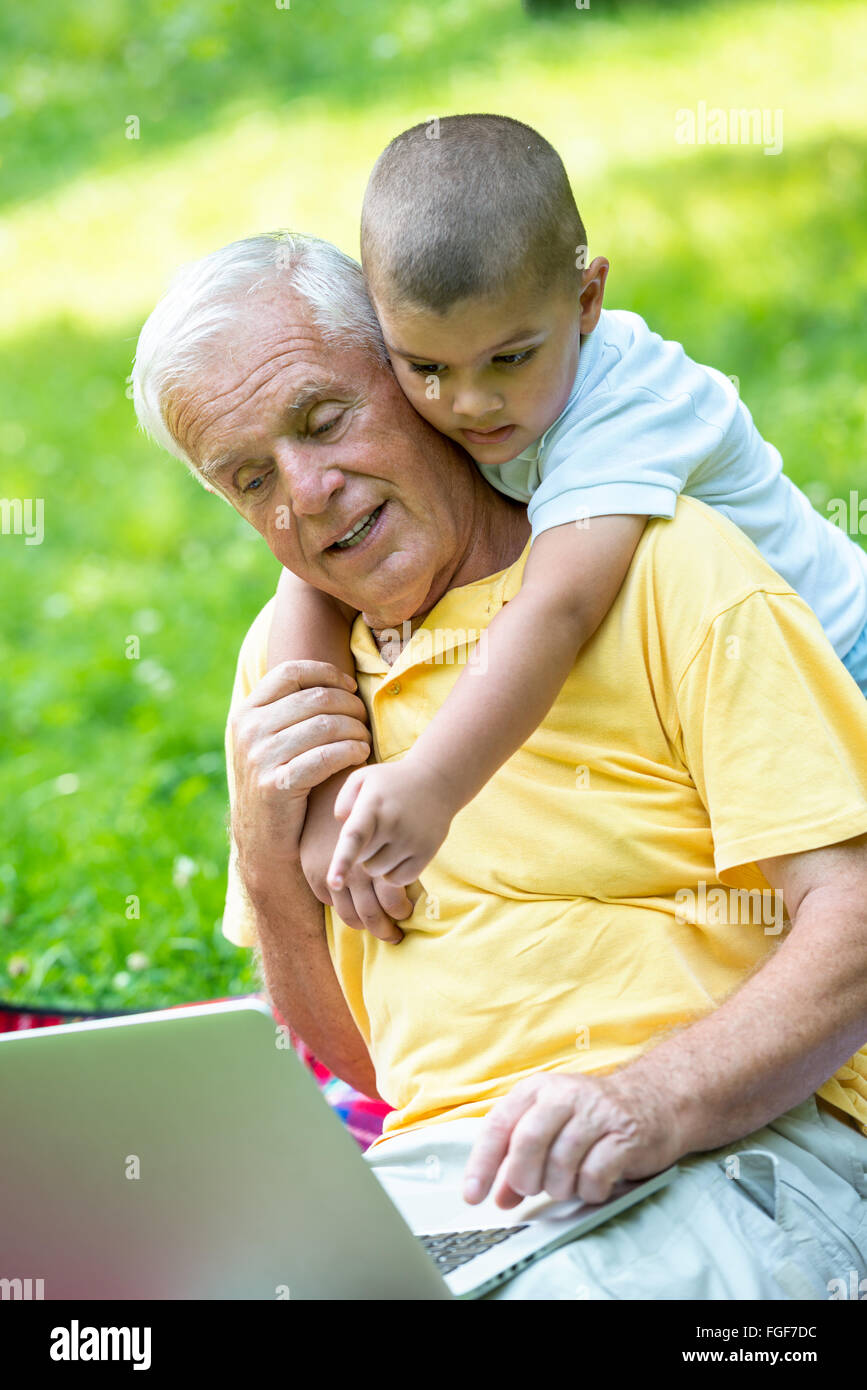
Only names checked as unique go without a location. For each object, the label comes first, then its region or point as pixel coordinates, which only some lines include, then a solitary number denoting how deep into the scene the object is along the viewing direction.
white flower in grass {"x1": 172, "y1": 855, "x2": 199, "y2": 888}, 3.46
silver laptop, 2.17
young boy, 2.41
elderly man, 2.34
